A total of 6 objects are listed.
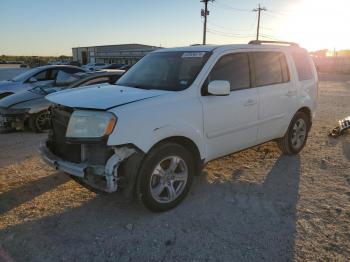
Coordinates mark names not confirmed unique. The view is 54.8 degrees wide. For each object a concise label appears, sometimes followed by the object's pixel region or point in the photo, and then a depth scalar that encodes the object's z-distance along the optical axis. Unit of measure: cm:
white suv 344
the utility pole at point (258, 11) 5520
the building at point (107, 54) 5800
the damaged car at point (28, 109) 770
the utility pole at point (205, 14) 3797
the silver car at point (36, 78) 1051
